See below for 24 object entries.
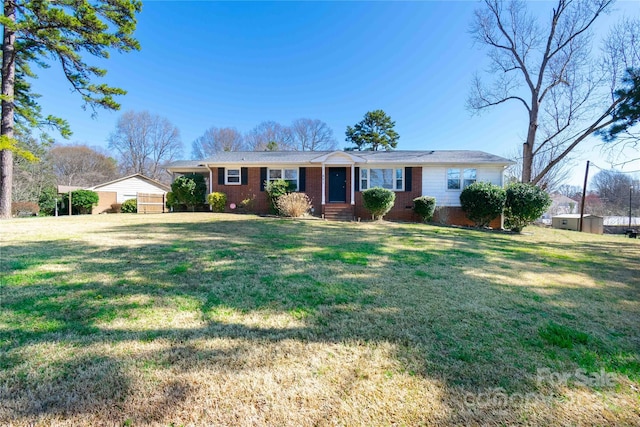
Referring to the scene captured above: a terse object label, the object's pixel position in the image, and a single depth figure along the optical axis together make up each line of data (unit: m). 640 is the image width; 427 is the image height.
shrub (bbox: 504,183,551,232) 10.80
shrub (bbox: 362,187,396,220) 12.20
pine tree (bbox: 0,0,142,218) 11.09
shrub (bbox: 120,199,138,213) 18.72
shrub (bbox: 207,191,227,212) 14.32
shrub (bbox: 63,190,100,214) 18.64
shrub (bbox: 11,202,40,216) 20.03
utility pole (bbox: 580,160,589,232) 17.49
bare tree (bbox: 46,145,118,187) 31.52
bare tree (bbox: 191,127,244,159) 36.16
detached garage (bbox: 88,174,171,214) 20.11
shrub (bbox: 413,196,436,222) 12.88
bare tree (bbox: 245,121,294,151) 35.09
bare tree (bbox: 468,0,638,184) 14.82
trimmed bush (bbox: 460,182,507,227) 11.59
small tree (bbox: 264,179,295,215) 13.49
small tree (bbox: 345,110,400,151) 27.30
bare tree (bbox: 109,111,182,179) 35.06
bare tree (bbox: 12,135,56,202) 22.45
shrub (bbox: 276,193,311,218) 12.20
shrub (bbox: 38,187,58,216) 18.69
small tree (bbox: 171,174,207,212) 14.98
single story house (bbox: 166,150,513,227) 13.84
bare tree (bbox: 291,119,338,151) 35.31
